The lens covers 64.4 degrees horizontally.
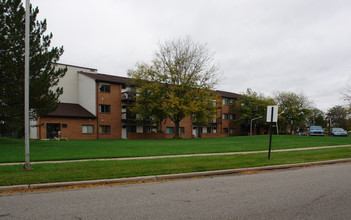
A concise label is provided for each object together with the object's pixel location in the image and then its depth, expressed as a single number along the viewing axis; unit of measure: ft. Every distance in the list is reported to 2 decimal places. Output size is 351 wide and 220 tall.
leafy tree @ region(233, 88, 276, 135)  200.44
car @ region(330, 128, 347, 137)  137.59
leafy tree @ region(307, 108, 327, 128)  331.36
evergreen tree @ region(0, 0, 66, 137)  61.93
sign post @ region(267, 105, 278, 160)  40.55
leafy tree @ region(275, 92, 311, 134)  233.70
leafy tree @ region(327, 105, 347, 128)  321.32
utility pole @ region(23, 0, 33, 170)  31.86
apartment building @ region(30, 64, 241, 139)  122.62
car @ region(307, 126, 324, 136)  134.10
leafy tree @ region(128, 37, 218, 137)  119.75
